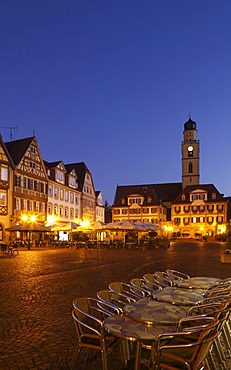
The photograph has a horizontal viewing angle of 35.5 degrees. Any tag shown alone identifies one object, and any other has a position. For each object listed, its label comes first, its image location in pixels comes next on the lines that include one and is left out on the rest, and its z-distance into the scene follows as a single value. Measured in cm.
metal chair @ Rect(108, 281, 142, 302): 677
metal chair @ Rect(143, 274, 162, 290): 798
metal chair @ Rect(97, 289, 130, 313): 601
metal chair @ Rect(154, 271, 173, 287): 863
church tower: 8444
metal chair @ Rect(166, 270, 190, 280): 986
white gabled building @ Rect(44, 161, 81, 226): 4762
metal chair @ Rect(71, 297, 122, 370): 467
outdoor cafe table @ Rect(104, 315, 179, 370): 428
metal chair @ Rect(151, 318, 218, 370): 407
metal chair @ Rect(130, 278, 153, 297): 727
